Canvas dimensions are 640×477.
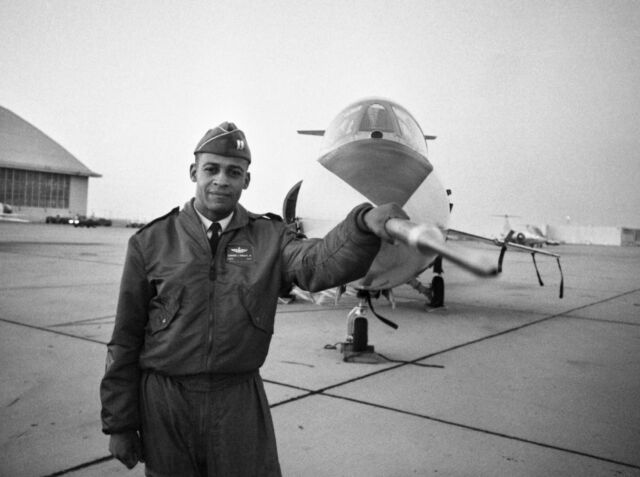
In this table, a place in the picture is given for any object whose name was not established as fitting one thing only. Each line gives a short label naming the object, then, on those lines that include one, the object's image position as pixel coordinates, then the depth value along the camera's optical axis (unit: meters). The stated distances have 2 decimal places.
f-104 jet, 4.09
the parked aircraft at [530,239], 40.56
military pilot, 1.99
